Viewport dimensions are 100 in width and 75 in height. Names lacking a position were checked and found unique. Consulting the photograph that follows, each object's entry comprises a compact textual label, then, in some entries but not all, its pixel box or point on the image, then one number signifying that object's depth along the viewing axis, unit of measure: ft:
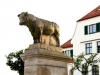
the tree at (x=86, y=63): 108.27
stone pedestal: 26.25
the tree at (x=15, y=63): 166.09
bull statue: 26.94
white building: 122.52
